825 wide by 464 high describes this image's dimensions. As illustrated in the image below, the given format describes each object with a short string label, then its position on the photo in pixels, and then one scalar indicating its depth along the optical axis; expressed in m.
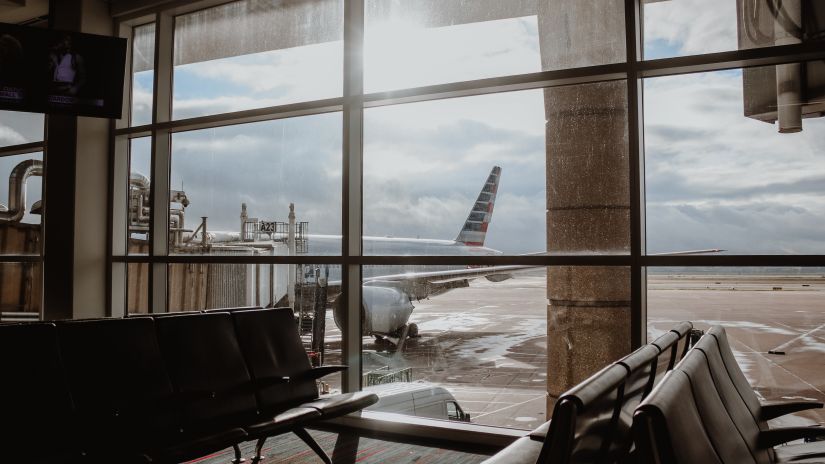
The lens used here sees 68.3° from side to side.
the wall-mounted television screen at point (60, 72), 4.29
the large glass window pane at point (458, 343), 3.84
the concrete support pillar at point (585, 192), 3.61
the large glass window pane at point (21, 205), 6.06
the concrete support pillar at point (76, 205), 5.32
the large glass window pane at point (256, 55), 4.66
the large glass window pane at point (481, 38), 3.67
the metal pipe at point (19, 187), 6.13
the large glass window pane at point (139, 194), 5.54
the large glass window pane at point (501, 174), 3.65
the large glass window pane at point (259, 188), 4.56
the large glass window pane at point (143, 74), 5.55
